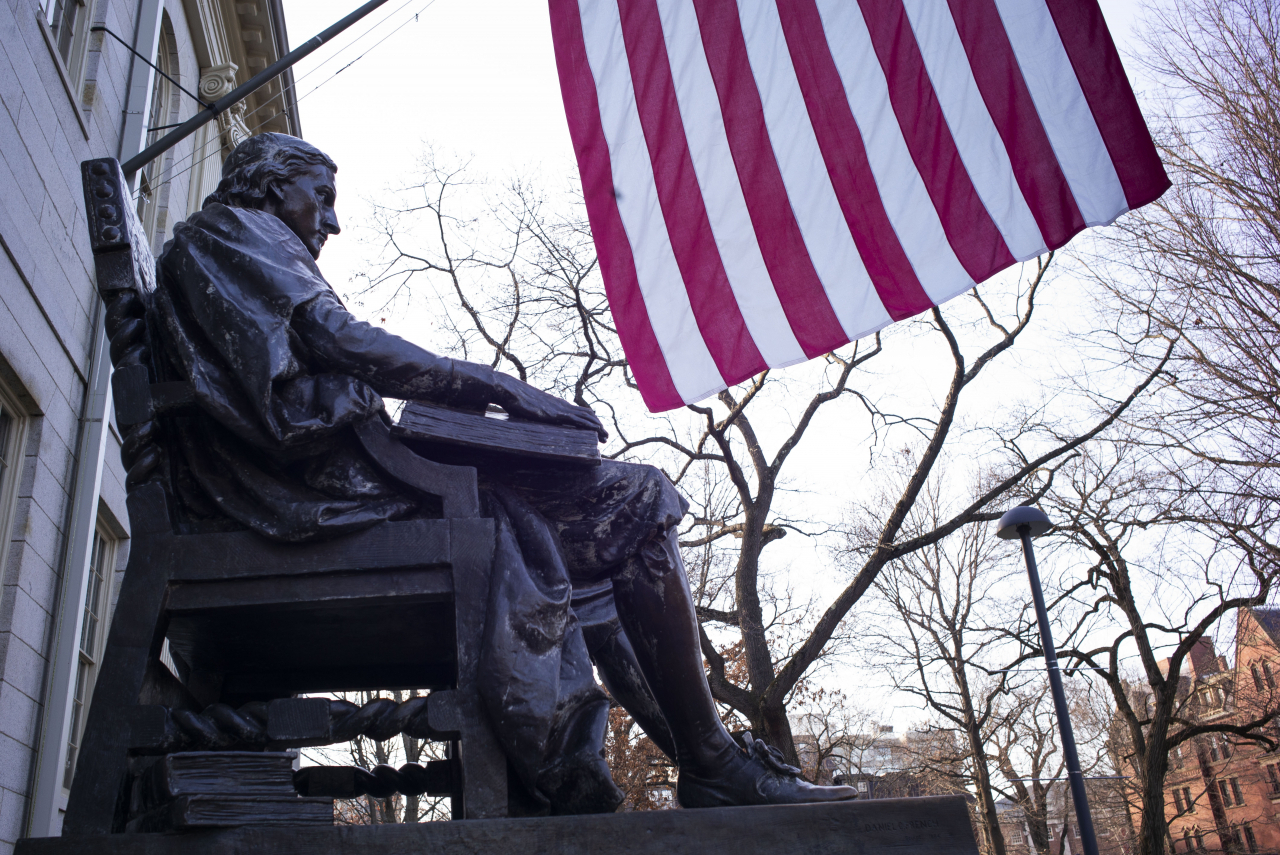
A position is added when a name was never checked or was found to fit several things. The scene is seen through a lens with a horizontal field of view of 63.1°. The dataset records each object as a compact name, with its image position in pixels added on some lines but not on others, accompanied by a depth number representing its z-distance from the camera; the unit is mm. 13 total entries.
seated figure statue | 2260
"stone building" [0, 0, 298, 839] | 5789
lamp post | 9820
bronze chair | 2129
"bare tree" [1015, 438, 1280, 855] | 18109
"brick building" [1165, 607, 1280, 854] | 18328
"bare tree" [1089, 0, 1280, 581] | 10711
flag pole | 6680
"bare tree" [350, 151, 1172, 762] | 14961
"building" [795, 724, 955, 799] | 24500
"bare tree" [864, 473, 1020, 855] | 25484
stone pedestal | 1907
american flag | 4527
